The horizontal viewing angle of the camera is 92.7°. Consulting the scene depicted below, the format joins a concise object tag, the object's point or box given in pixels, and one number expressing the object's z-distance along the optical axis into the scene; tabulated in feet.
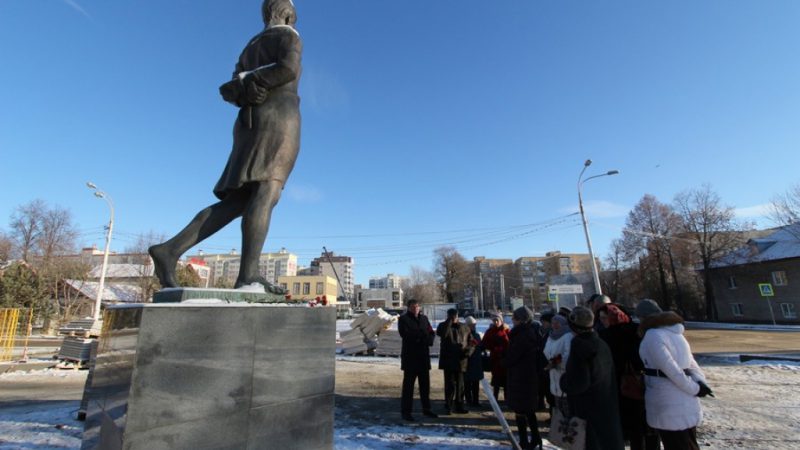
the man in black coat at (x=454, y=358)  21.52
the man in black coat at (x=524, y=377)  15.14
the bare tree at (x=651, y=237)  118.90
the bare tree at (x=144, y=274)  116.26
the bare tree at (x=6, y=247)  106.32
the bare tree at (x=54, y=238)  112.98
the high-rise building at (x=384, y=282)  444.14
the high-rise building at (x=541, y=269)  245.04
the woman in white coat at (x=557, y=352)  14.56
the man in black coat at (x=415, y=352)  20.33
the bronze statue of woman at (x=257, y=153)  10.67
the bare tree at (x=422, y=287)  245.86
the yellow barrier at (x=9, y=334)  49.30
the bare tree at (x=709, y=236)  112.37
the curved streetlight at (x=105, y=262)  65.49
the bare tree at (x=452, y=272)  198.80
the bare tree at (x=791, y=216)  85.87
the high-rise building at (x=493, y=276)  259.19
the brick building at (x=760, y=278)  103.30
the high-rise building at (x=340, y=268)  301.02
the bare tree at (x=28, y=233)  113.39
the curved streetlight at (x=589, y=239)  55.71
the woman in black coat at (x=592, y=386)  10.58
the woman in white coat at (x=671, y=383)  10.06
